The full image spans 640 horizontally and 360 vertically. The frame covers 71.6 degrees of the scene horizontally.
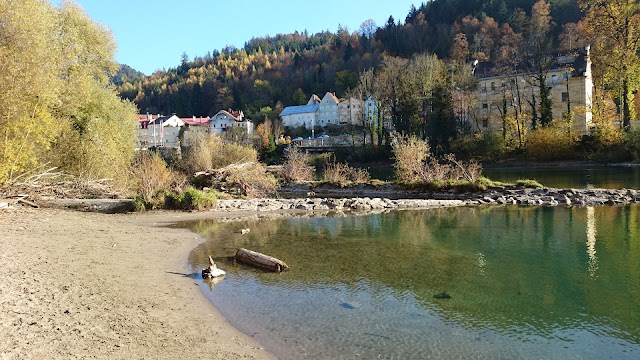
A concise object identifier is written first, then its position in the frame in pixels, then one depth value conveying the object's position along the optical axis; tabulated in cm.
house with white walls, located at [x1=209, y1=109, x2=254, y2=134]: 10725
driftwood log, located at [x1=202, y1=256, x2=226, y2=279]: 1088
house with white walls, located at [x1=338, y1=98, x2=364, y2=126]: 9736
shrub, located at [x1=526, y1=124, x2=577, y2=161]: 4756
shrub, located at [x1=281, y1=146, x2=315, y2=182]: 3741
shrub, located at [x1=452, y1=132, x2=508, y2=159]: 5216
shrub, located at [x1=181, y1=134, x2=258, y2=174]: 3816
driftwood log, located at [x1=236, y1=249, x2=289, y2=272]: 1173
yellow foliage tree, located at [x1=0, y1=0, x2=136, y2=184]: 1627
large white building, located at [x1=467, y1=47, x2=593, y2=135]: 5272
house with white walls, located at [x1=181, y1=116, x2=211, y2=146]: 10982
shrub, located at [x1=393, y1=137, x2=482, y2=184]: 2977
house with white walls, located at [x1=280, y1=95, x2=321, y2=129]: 11325
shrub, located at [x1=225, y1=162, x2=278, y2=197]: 3086
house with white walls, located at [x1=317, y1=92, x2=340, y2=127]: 11187
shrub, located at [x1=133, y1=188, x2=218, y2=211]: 2245
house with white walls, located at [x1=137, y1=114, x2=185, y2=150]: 10444
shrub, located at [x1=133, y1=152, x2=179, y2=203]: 2312
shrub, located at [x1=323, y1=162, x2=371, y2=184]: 3366
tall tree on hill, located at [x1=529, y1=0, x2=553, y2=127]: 5041
